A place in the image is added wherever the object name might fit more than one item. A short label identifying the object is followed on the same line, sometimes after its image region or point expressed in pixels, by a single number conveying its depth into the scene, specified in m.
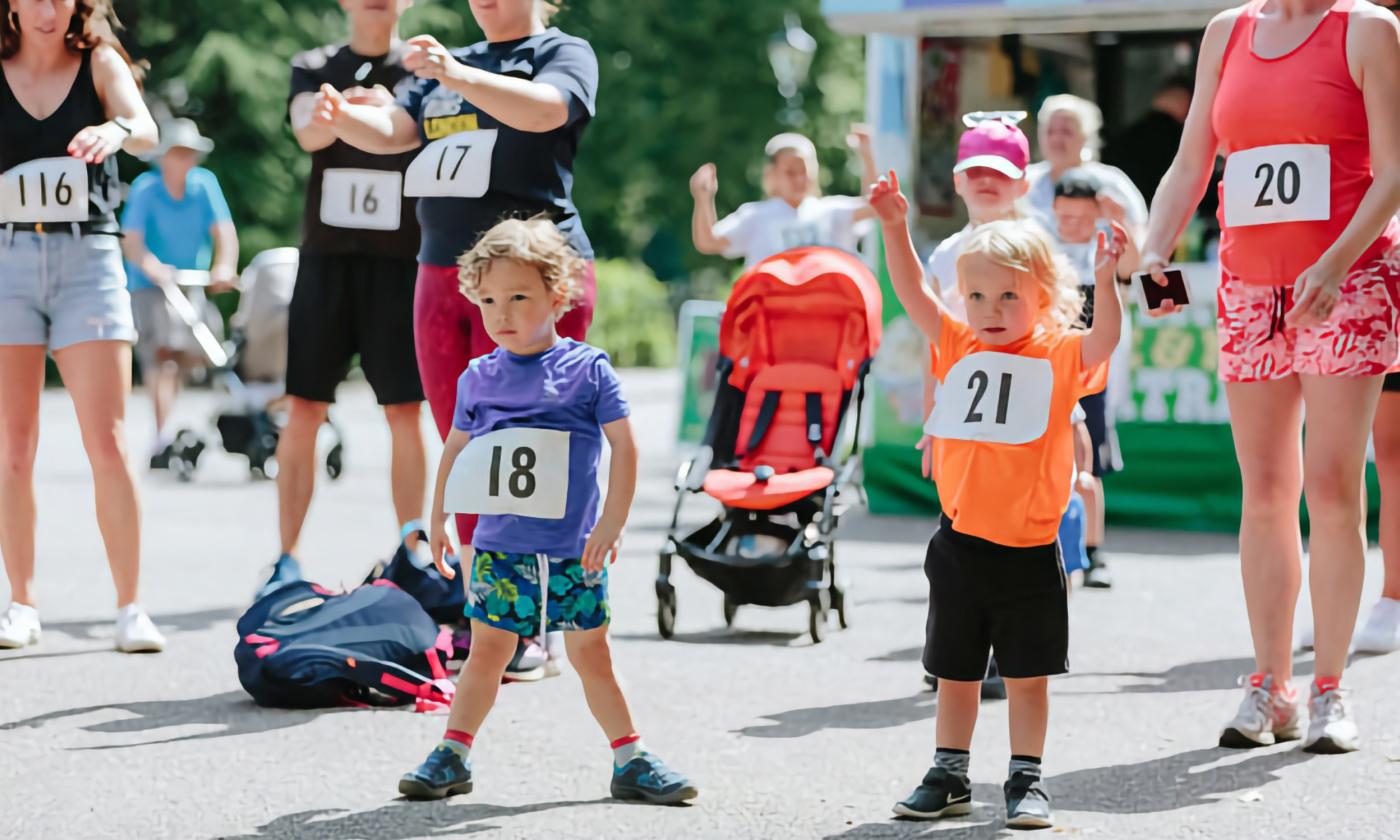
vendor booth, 20.22
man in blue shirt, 23.83
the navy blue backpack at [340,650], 10.37
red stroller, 13.25
